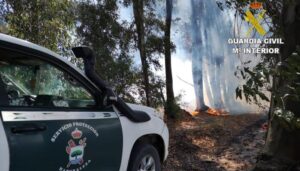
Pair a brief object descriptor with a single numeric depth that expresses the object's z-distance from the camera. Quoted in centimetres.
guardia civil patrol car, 210
